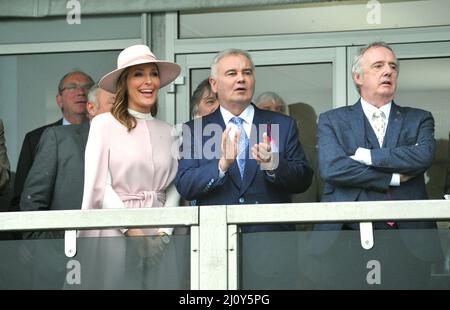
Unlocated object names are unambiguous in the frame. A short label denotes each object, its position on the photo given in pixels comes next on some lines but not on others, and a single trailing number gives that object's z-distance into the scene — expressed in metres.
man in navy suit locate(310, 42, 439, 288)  15.04
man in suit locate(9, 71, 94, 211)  18.55
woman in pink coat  15.16
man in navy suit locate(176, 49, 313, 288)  14.95
